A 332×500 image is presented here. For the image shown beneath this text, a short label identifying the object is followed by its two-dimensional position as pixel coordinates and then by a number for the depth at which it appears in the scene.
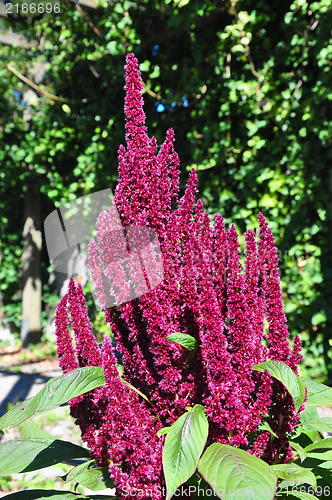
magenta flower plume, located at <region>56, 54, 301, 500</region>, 0.88
